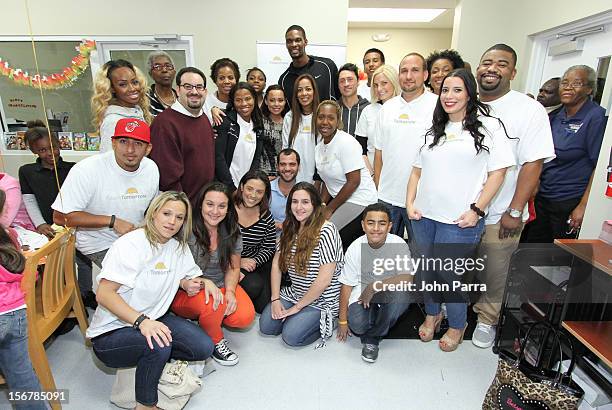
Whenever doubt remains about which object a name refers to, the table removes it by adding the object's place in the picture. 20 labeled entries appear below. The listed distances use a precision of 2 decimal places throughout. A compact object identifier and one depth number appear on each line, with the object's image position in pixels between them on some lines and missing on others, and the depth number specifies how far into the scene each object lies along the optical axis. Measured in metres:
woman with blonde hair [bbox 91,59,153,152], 2.33
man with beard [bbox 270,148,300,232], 2.61
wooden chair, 1.56
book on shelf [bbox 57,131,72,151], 4.64
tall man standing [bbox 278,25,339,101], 2.95
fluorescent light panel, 6.14
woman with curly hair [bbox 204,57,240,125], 2.81
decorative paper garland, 4.35
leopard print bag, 1.50
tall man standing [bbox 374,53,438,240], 2.25
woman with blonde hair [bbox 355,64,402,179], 2.69
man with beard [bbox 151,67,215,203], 2.24
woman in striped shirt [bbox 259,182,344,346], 2.22
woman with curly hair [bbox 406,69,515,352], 1.85
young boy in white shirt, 2.18
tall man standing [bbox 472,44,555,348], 1.98
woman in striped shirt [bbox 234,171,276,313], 2.39
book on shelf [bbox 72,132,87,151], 4.67
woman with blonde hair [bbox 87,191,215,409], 1.68
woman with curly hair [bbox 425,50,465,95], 2.58
